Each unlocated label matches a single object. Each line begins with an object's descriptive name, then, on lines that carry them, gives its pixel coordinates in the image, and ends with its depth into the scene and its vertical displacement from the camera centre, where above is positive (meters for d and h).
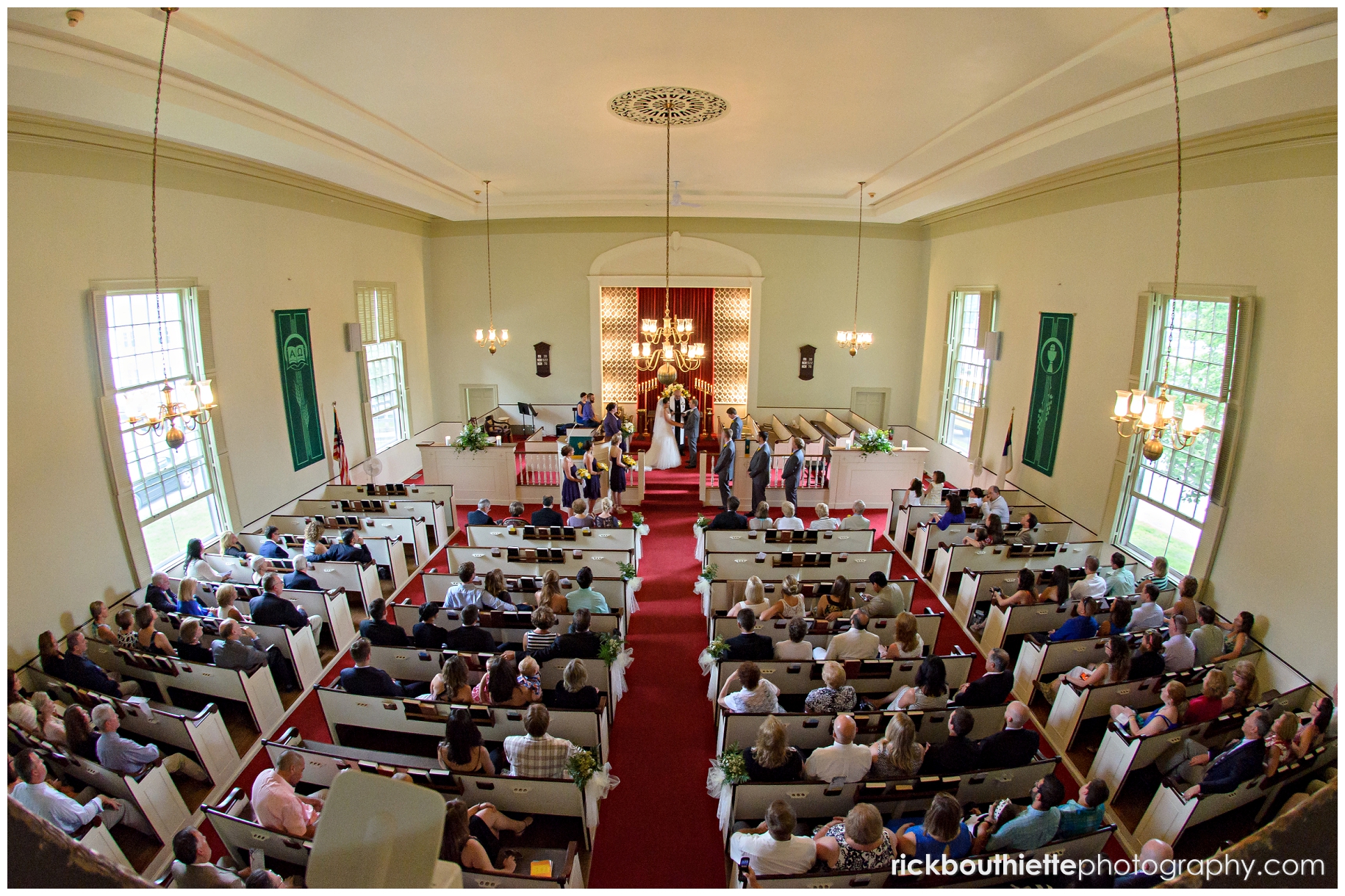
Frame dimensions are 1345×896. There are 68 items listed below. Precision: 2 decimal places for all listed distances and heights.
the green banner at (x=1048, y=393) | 9.27 -0.74
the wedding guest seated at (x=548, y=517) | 8.28 -2.24
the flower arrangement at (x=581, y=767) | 4.34 -2.79
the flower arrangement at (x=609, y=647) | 5.49 -2.58
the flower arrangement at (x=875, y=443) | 10.59 -1.66
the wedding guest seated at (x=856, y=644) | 5.60 -2.53
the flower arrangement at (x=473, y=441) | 10.76 -1.72
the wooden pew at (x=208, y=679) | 5.34 -2.82
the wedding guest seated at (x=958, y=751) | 4.34 -2.65
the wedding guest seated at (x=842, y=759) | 4.31 -2.67
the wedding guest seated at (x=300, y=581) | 6.68 -2.48
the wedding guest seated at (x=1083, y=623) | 5.88 -2.46
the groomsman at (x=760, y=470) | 9.98 -2.00
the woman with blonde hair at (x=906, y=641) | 5.50 -2.48
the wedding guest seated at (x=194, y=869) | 3.40 -2.71
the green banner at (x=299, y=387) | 9.55 -0.82
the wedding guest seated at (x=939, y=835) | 3.63 -2.77
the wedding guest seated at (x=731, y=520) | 8.19 -2.22
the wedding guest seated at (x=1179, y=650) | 5.52 -2.52
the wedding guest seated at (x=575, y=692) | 4.86 -2.59
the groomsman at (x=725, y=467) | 10.35 -2.00
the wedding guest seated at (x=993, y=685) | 5.05 -2.59
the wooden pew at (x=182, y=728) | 4.80 -2.88
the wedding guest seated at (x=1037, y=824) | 3.82 -2.76
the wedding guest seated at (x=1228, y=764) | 4.33 -2.76
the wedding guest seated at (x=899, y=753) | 4.35 -2.68
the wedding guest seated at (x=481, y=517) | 8.19 -2.23
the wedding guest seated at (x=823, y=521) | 8.10 -2.21
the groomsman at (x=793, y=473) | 9.93 -2.01
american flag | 10.69 -1.93
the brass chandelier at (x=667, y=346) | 6.78 -0.15
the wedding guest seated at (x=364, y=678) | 5.10 -2.62
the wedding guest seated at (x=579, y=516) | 8.09 -2.22
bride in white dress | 12.09 -1.99
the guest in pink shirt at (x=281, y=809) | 3.88 -2.75
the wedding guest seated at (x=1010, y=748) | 4.39 -2.65
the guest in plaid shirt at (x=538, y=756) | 4.43 -2.75
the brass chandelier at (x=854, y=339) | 12.16 -0.02
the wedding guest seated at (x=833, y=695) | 4.89 -2.59
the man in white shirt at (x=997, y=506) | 8.71 -2.14
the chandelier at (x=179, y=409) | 5.13 -0.61
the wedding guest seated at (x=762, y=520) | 8.18 -2.25
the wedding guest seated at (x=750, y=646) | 5.57 -2.55
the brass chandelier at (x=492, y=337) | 12.15 -0.08
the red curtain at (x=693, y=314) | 14.44 +0.46
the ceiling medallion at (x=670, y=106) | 5.86 +2.09
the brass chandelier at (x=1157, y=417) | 4.62 -0.53
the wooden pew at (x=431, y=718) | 4.86 -2.84
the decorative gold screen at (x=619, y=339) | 14.54 -0.09
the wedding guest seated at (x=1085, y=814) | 3.96 -2.79
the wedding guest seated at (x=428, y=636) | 5.70 -2.55
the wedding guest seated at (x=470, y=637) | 5.69 -2.57
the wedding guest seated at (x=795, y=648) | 5.52 -2.55
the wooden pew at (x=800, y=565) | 7.37 -2.49
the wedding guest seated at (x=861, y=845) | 3.63 -2.77
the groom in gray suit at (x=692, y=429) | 12.55 -1.75
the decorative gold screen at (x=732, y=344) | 14.47 -0.17
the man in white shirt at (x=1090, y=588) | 6.64 -2.43
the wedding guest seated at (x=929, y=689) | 4.84 -2.52
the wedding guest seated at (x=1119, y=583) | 6.79 -2.42
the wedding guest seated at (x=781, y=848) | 3.62 -2.75
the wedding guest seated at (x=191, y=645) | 5.37 -2.58
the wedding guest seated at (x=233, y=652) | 5.39 -2.57
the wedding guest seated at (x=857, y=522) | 8.05 -2.19
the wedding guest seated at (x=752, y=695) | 4.79 -2.58
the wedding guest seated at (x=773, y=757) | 4.23 -2.66
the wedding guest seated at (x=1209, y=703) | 4.89 -2.63
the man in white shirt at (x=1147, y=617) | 6.16 -2.51
